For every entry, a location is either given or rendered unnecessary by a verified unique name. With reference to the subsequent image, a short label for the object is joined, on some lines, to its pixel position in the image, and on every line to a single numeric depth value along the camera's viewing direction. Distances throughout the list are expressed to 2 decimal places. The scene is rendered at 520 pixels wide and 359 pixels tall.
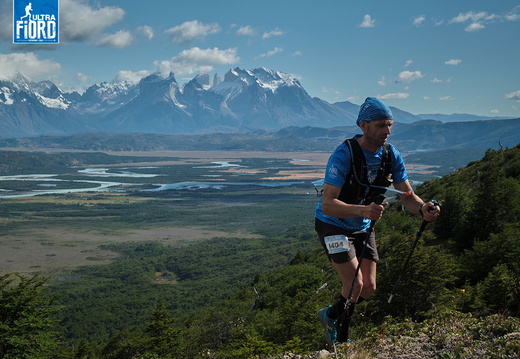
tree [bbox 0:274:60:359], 21.38
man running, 5.87
